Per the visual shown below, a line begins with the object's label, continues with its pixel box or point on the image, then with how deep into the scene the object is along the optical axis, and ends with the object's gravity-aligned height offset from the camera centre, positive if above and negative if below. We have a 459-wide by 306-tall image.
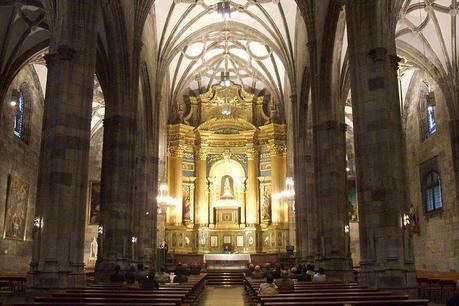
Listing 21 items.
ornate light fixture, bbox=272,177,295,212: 33.91 +4.00
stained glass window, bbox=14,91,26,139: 27.88 +7.50
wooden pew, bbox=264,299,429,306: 8.00 -0.83
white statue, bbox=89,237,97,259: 35.22 +0.10
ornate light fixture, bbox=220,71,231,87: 39.25 +13.36
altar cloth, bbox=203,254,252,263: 33.47 -0.38
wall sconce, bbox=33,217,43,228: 13.27 +0.77
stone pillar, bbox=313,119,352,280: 19.86 +2.15
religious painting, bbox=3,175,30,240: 25.86 +2.28
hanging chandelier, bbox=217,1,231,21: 29.85 +14.31
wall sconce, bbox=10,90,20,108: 23.23 +7.98
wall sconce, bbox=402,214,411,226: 13.12 +0.80
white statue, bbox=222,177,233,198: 37.47 +4.54
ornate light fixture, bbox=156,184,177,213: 33.00 +3.55
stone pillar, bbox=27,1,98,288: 13.07 +2.68
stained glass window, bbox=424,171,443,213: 28.12 +3.33
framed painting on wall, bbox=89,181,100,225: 37.28 +3.92
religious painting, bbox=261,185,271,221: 37.00 +3.38
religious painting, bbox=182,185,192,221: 37.09 +3.65
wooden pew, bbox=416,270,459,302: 17.08 -1.34
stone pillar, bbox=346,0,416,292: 12.88 +2.69
